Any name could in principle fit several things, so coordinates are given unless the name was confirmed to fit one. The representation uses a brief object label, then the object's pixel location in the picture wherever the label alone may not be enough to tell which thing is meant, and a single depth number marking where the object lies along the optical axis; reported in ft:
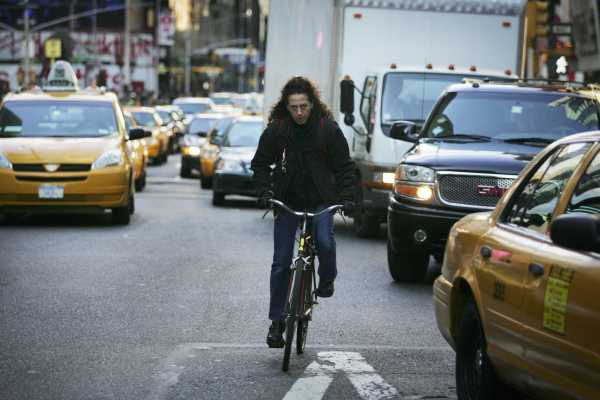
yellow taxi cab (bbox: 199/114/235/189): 95.66
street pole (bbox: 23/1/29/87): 213.25
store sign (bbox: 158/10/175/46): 354.13
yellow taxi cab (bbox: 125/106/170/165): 132.68
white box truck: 60.13
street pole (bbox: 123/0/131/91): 266.16
